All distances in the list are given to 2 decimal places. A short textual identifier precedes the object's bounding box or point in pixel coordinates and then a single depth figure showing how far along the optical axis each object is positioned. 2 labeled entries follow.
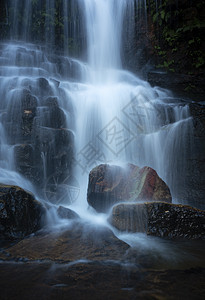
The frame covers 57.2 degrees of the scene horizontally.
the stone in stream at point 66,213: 4.75
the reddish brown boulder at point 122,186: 4.85
